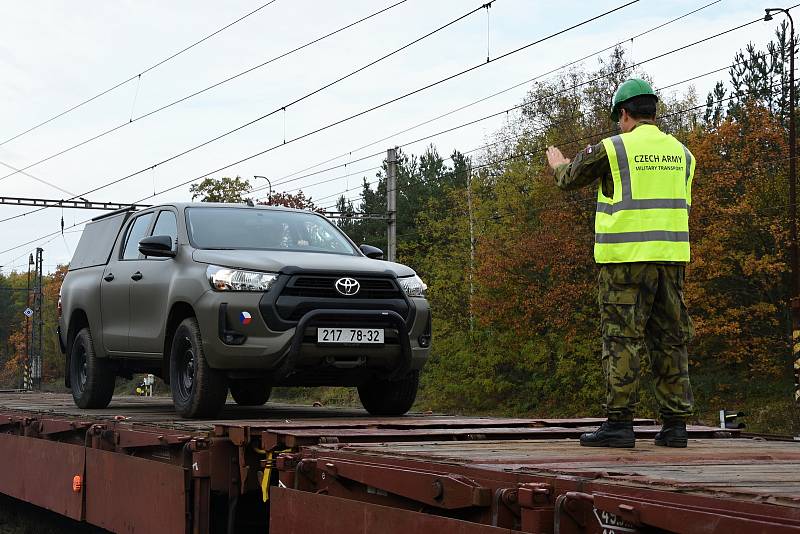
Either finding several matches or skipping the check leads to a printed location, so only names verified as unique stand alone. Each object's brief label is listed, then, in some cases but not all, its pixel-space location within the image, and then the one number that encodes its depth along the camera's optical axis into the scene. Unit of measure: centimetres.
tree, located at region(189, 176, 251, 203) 5684
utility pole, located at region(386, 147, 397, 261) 3559
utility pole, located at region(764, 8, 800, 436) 2917
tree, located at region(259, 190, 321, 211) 5525
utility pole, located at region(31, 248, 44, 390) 5691
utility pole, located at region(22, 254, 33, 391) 6771
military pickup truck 763
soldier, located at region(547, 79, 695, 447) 534
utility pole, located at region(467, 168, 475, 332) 4178
